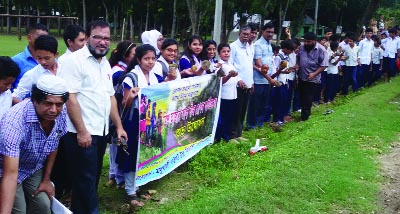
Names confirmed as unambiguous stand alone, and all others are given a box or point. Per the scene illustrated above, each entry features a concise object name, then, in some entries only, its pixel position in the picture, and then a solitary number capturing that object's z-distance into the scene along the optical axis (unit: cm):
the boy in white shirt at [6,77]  331
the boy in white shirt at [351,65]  1263
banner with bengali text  480
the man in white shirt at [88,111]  373
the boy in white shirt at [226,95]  696
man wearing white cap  293
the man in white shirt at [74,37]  501
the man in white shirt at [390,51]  1523
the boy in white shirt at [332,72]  1149
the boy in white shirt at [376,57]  1438
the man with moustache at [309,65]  918
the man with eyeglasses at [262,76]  816
